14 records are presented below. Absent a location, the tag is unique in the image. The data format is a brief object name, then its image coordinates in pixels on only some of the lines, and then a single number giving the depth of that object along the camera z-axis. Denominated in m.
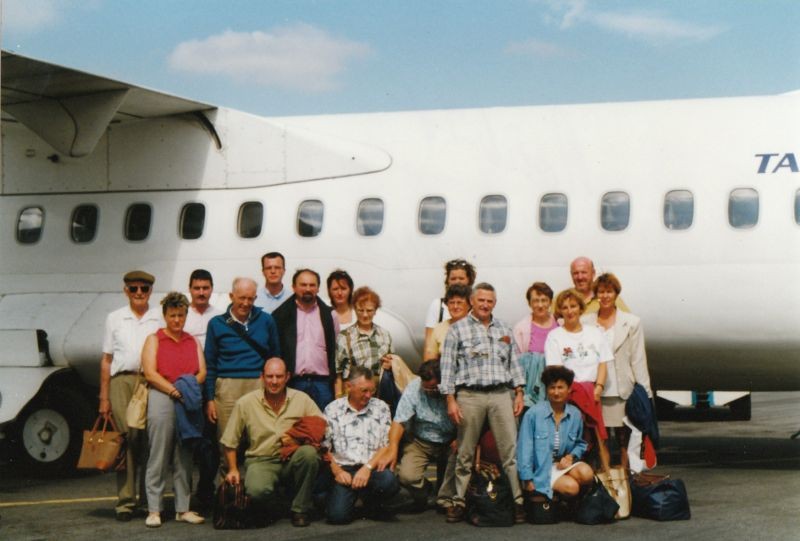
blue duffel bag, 8.51
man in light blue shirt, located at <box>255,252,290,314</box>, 9.96
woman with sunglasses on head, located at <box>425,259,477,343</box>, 9.53
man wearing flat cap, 9.18
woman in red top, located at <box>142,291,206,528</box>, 8.65
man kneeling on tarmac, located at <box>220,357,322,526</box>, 8.49
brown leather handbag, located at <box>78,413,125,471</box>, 8.77
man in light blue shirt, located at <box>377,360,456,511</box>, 8.81
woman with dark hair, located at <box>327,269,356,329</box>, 9.71
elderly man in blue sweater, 9.02
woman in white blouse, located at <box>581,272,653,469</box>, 9.30
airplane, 10.72
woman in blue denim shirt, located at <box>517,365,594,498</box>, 8.50
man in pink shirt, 9.34
